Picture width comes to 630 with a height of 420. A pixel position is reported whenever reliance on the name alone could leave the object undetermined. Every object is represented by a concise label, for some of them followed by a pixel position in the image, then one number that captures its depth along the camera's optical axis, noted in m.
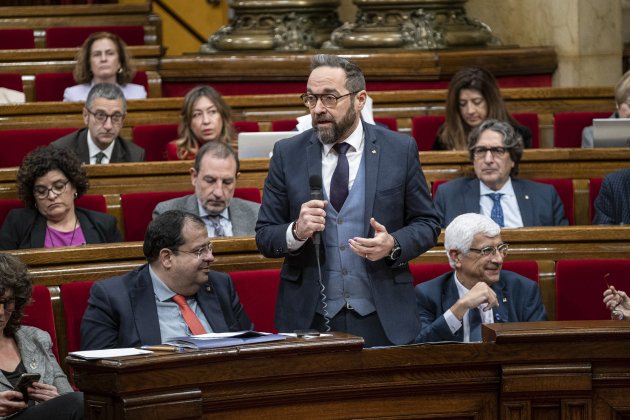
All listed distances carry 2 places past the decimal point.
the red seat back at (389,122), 10.59
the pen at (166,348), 4.49
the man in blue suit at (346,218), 5.60
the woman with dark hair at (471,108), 9.88
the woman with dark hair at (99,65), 11.12
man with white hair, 6.43
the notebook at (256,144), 9.11
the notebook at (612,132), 9.26
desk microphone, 5.40
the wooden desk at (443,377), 4.53
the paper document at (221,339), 4.52
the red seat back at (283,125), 10.55
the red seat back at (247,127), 10.58
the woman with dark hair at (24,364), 5.59
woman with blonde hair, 9.62
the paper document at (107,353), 4.37
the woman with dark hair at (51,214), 7.78
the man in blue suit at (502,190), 8.38
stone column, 12.48
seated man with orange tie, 6.00
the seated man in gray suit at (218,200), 7.79
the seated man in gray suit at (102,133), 9.49
